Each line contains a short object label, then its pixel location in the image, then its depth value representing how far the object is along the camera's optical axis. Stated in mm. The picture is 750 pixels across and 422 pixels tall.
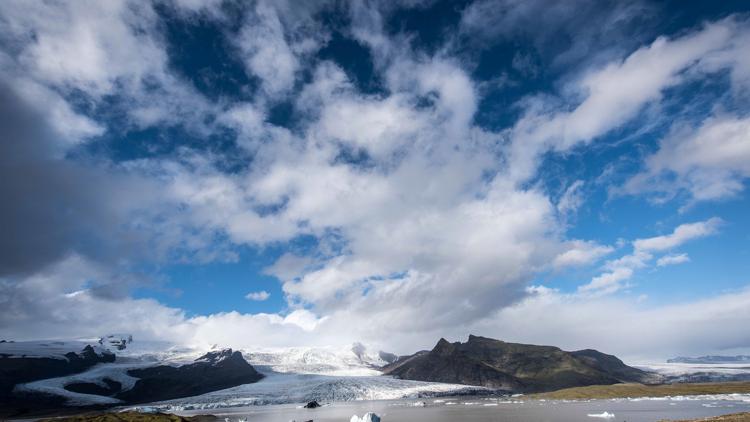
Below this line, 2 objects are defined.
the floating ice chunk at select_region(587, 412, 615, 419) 82875
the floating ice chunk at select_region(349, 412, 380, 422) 80625
